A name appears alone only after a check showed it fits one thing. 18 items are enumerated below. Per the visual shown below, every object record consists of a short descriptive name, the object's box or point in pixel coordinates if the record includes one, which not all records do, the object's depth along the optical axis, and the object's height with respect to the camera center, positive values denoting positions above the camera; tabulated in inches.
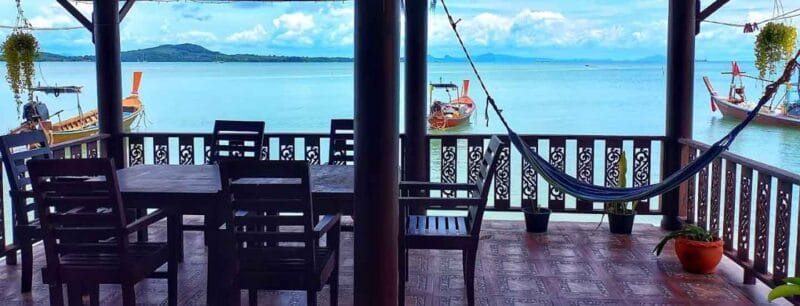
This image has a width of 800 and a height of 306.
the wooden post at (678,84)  203.9 +4.2
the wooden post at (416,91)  212.7 +2.8
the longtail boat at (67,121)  241.6 -6.6
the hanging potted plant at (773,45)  179.8 +13.5
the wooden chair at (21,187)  144.3 -17.6
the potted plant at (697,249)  164.2 -34.8
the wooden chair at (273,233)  109.7 -21.2
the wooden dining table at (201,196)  130.0 -17.8
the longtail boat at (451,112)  753.6 -13.5
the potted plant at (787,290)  105.4 -28.6
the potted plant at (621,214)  210.2 -33.9
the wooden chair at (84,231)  112.7 -21.3
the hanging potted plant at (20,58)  195.9 +12.5
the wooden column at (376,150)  99.5 -7.1
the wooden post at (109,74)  225.0 +9.1
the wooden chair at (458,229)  136.4 -26.2
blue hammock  153.6 -18.0
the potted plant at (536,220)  213.3 -36.2
